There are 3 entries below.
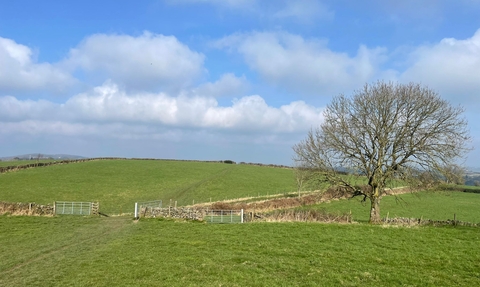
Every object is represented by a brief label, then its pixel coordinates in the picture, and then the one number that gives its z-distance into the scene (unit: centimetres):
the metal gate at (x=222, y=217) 2922
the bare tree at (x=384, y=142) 2602
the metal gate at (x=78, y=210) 3250
